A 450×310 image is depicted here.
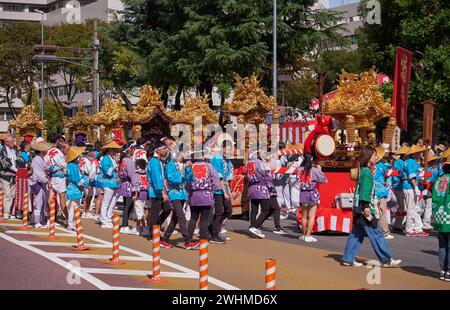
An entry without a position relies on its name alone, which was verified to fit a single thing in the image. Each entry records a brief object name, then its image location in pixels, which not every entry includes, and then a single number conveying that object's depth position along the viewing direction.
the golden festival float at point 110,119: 30.62
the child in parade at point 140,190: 15.04
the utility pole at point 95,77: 35.60
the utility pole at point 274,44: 29.68
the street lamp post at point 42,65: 53.52
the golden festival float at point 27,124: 33.66
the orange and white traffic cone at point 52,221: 14.21
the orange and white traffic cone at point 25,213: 16.20
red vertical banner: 20.50
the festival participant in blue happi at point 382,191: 14.13
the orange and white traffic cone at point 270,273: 6.92
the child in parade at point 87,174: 18.30
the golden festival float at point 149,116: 27.23
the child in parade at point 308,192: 14.10
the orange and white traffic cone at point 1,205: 16.78
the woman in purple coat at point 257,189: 14.69
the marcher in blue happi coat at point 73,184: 15.54
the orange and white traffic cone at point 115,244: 11.15
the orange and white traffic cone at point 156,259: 9.79
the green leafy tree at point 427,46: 31.92
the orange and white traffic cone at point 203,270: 8.26
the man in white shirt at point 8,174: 16.97
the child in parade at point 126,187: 15.56
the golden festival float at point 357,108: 17.56
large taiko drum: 16.18
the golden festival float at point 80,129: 34.06
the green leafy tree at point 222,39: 32.03
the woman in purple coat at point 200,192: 12.84
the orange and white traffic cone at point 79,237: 12.89
